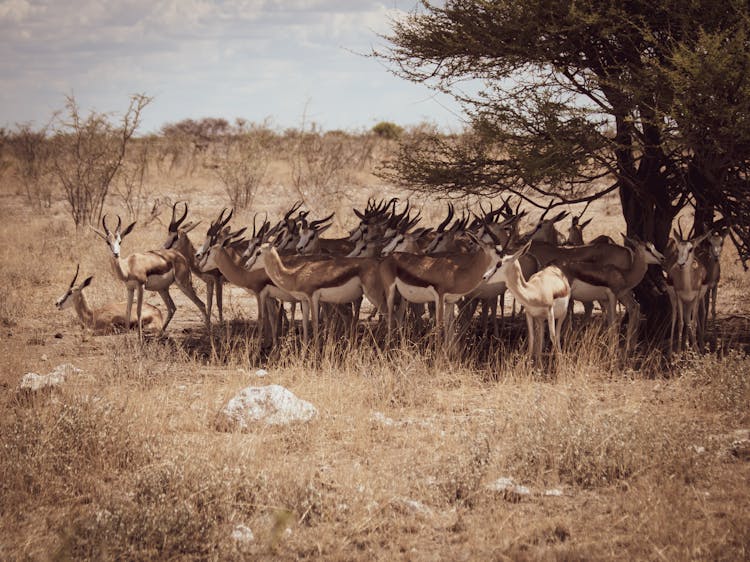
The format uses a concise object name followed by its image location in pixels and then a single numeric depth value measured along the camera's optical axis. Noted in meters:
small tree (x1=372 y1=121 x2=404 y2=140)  82.63
